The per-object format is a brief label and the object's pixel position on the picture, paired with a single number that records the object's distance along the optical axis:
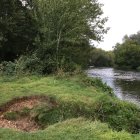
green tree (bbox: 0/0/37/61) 14.57
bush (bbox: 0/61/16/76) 11.81
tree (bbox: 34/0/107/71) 13.95
